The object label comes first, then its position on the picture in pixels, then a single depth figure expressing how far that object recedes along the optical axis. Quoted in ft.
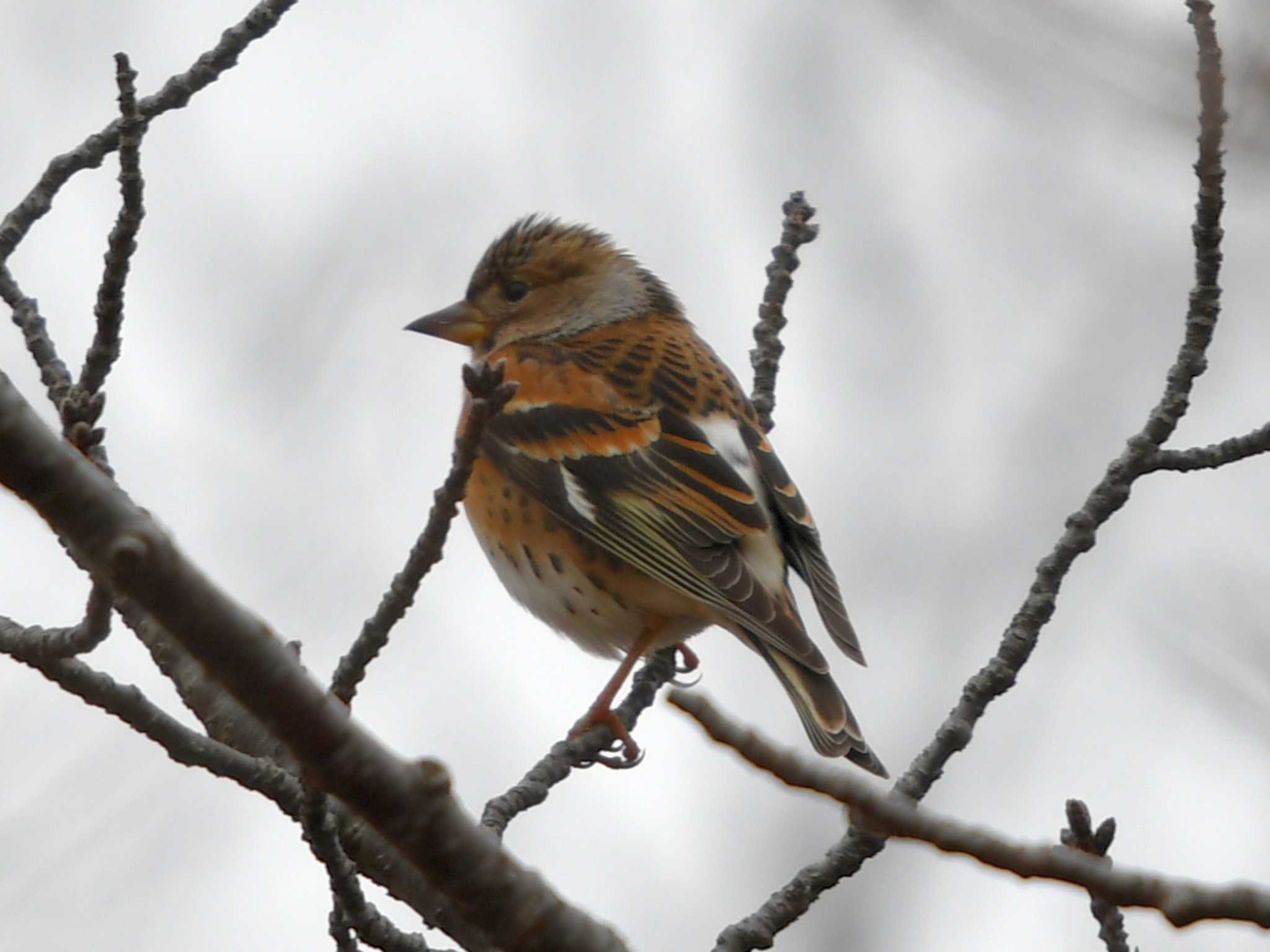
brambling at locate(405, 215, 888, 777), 35.50
